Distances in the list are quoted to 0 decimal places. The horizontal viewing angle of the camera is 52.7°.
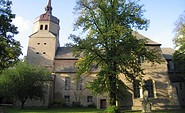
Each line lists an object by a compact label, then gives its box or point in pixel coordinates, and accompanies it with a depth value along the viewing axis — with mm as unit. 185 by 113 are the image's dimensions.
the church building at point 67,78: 28016
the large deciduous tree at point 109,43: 20578
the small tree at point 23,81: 30422
